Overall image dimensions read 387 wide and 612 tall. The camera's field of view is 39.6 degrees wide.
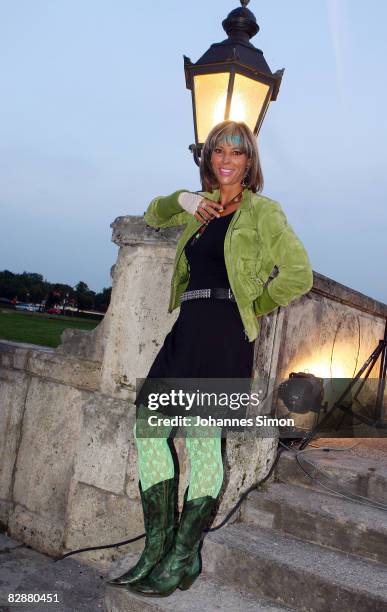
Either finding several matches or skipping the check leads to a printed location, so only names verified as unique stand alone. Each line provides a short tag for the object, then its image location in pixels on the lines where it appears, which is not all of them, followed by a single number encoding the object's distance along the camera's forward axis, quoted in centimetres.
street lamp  400
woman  239
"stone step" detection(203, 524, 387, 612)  250
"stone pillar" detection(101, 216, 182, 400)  347
